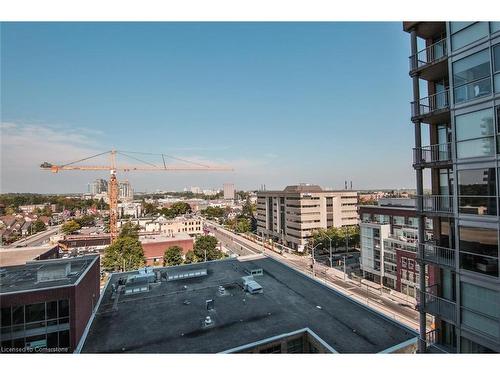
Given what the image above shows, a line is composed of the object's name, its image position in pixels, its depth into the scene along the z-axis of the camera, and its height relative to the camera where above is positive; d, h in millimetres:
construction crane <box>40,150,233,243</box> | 52547 +6548
